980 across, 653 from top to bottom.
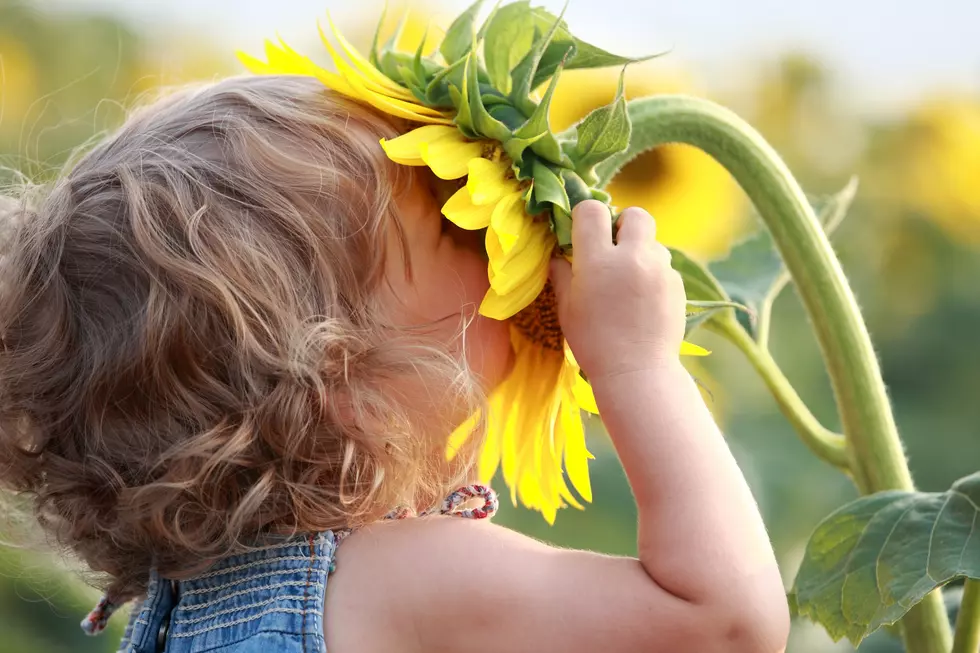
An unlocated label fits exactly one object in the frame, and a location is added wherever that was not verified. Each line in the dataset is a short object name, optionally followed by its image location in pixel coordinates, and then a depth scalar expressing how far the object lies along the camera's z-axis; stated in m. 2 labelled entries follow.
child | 1.32
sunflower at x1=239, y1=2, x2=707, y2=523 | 1.32
